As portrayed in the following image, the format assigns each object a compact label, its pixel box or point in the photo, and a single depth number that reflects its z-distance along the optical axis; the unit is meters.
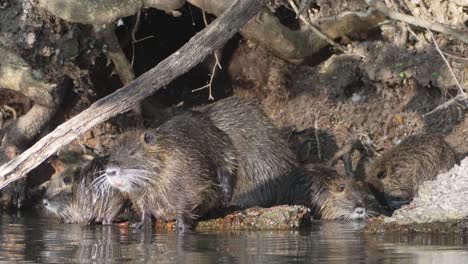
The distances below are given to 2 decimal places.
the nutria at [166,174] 16.37
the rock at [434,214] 14.97
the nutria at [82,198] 17.73
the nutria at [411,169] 19.31
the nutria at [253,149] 17.83
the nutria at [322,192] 18.52
